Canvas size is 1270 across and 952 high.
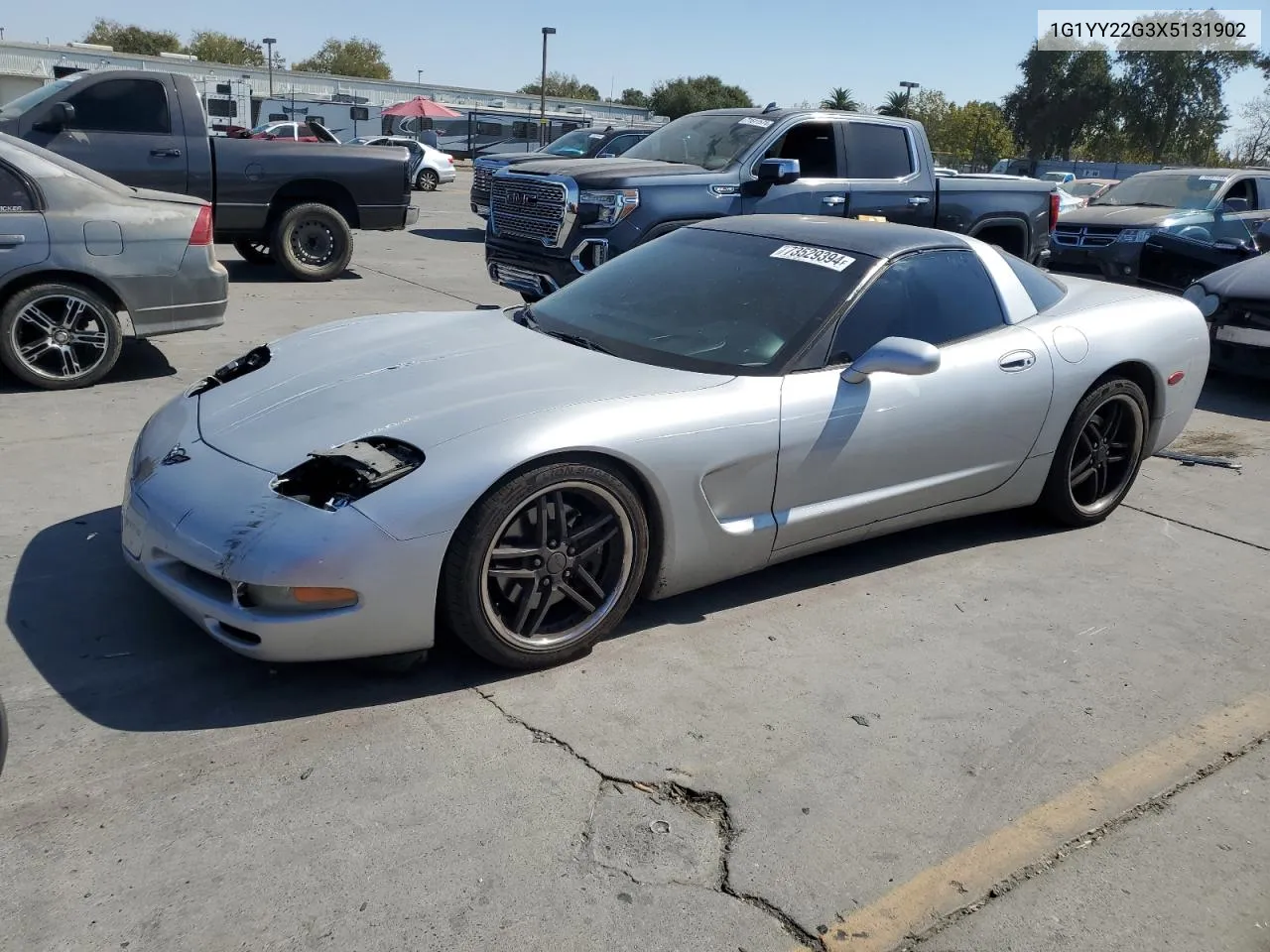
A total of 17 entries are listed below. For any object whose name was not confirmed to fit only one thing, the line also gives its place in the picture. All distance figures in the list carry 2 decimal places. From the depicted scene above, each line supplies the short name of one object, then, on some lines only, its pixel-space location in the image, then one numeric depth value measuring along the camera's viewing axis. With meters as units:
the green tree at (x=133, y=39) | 77.38
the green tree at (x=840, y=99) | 60.31
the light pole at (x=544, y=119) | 39.57
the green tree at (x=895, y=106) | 61.86
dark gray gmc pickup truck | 8.48
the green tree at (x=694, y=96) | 69.44
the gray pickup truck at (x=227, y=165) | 9.79
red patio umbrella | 43.56
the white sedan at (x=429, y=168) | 26.88
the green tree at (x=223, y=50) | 86.88
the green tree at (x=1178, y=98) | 57.75
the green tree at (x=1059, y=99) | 59.28
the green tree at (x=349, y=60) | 94.69
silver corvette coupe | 3.17
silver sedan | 6.18
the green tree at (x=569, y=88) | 100.94
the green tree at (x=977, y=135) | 57.97
